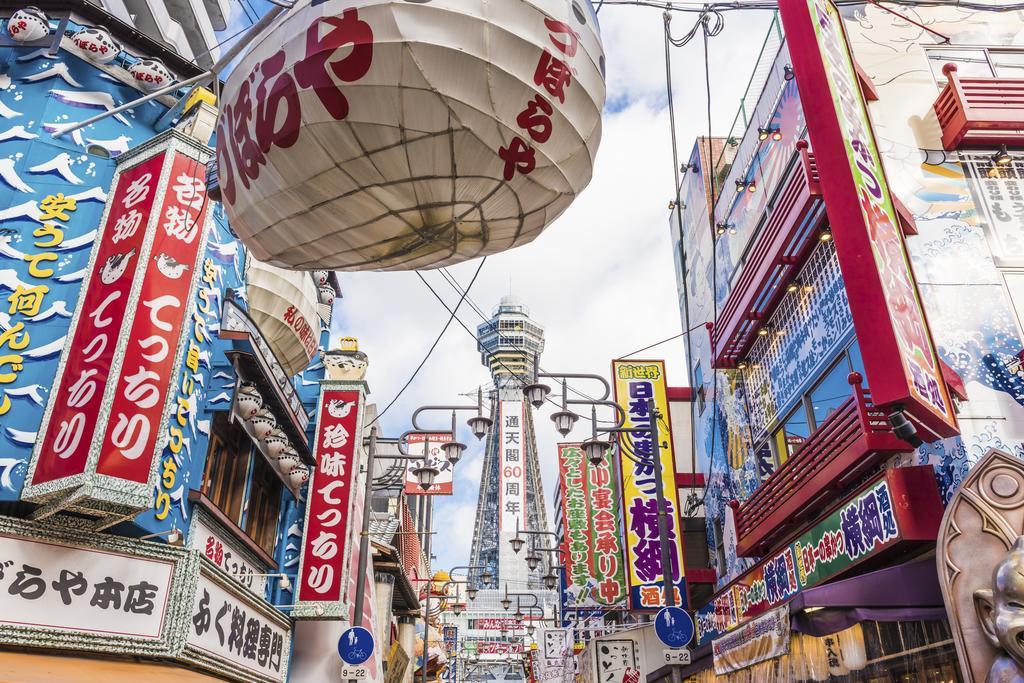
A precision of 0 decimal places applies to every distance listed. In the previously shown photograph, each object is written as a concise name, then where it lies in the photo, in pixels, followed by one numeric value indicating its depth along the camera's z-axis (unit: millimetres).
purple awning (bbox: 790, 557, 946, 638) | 8031
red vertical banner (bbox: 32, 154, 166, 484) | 7871
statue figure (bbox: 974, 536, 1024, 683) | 6574
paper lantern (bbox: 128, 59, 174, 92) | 10992
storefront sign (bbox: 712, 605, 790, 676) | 9930
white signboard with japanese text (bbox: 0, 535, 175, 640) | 7387
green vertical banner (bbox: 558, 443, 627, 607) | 18047
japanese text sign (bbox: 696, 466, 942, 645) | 8047
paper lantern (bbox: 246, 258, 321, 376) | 13969
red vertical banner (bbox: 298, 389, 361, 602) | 13750
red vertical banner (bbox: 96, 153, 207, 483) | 8023
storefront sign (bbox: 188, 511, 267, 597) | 10539
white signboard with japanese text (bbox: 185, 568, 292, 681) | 9219
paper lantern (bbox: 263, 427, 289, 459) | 12992
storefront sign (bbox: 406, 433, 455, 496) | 21578
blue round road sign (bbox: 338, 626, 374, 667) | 12367
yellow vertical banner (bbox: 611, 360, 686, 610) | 15867
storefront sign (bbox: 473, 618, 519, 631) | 62688
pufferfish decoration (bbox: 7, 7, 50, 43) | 10148
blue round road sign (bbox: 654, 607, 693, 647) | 11727
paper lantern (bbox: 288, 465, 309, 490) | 14219
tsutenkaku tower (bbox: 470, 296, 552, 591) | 122812
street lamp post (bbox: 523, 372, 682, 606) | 13586
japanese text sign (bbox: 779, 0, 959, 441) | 7621
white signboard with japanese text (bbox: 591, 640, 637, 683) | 16672
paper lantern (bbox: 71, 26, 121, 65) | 10500
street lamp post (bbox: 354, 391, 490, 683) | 14570
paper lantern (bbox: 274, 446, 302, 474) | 13445
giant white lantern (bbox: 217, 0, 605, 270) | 3562
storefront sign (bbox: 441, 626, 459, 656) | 63491
